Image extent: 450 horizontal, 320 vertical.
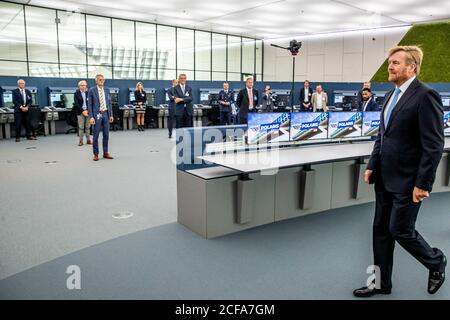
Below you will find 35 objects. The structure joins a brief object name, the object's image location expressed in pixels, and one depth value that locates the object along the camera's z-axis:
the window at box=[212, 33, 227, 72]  18.12
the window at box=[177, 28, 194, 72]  17.36
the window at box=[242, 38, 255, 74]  18.95
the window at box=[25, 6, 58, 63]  13.16
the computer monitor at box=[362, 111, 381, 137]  4.60
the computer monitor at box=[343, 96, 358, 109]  13.83
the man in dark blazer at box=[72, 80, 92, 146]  8.88
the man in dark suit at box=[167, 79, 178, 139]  9.03
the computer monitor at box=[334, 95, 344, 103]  14.21
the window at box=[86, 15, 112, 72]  14.68
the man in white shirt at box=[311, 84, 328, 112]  11.65
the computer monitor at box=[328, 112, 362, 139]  4.36
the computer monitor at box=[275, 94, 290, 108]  14.19
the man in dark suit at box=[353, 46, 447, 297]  2.09
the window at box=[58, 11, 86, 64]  13.79
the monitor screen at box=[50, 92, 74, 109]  11.25
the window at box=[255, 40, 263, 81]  19.05
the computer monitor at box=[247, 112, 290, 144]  3.74
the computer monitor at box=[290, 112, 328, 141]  4.08
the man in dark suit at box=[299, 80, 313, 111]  11.92
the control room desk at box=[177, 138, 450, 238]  3.47
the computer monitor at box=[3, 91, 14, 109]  10.38
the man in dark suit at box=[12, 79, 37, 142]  9.47
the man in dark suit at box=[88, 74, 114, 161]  6.75
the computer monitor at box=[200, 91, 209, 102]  14.25
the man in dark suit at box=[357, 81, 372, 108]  8.52
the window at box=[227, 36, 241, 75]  18.67
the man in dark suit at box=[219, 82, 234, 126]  11.38
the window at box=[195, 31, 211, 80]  17.91
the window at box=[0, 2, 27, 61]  12.69
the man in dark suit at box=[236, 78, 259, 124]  8.73
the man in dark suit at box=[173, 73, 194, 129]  8.78
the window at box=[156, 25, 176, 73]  16.58
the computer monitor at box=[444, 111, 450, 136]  5.20
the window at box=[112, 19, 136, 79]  15.25
